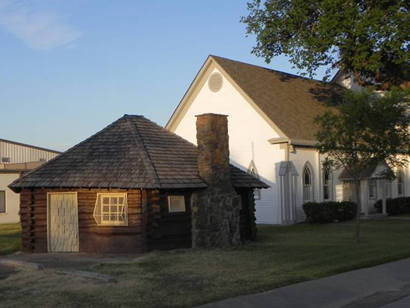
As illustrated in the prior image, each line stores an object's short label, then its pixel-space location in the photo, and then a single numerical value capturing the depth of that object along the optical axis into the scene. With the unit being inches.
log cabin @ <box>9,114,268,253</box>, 688.4
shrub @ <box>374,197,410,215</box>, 1296.8
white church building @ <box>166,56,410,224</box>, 1099.9
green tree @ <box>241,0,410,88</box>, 1088.2
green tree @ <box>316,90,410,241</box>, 745.0
